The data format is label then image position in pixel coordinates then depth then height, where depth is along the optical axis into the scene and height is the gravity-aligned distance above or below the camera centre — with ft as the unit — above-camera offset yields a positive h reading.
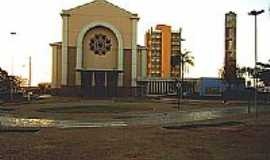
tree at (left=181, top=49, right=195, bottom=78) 315.33 +18.46
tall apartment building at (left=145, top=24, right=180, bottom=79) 541.75 +43.24
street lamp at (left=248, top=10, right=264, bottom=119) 112.63 +17.53
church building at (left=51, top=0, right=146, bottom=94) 309.01 +23.55
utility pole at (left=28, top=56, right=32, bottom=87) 375.86 +10.02
